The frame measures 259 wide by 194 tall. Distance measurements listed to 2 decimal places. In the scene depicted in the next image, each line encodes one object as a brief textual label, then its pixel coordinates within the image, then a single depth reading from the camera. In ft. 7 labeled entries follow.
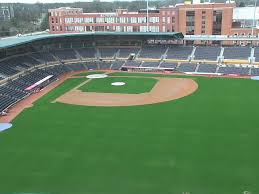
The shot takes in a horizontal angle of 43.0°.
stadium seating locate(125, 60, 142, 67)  260.42
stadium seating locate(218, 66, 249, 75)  234.76
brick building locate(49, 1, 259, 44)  344.90
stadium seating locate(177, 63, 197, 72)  246.68
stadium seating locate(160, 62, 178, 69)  253.98
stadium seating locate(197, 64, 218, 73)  241.14
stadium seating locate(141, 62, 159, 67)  258.63
